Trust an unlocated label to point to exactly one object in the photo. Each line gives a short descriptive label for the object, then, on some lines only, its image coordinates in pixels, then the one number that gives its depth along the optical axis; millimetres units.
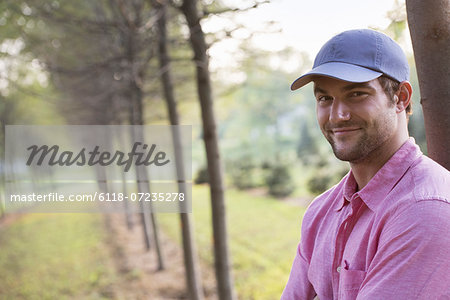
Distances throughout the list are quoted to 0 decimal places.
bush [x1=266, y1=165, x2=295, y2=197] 15875
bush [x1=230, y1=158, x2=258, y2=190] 20292
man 1045
